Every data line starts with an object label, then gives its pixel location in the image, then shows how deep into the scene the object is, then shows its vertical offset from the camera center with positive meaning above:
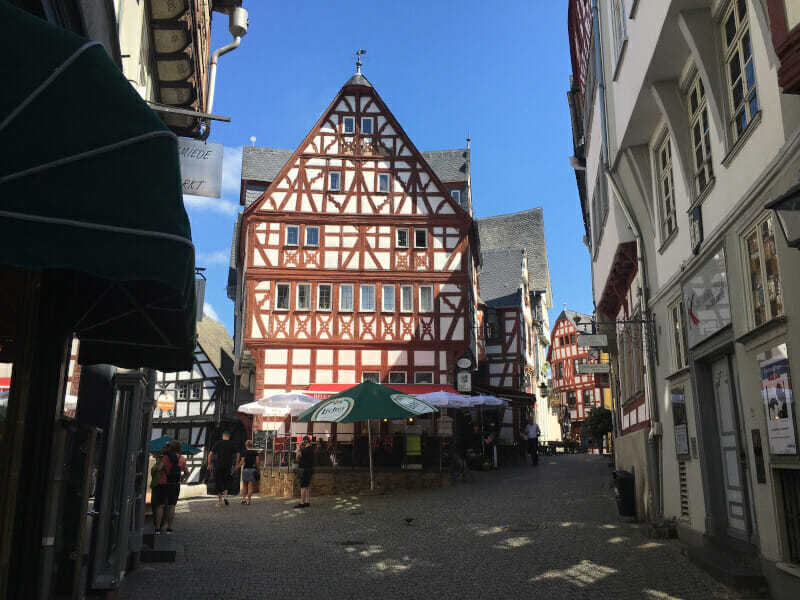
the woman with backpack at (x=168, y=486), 11.23 -0.29
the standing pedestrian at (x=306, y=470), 16.41 -0.09
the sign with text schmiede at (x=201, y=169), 8.81 +3.45
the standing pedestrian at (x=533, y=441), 28.78 +0.94
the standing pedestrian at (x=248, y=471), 17.59 -0.12
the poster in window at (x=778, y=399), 6.31 +0.56
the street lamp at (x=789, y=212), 4.61 +1.58
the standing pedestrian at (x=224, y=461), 16.62 +0.11
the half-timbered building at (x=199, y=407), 32.12 +2.56
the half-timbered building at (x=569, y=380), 63.59 +7.20
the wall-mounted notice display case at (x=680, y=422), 10.12 +0.57
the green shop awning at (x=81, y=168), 3.23 +1.36
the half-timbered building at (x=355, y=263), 26.66 +7.32
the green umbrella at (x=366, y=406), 15.34 +1.25
